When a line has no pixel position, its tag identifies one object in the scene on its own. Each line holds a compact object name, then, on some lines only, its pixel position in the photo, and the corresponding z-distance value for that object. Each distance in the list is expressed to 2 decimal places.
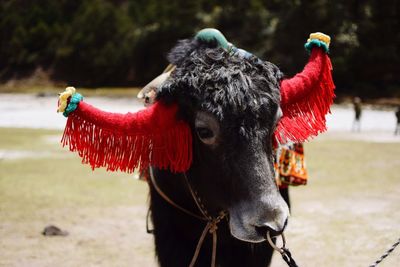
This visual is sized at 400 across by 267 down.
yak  1.92
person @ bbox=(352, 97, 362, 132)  15.96
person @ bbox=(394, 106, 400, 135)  14.23
